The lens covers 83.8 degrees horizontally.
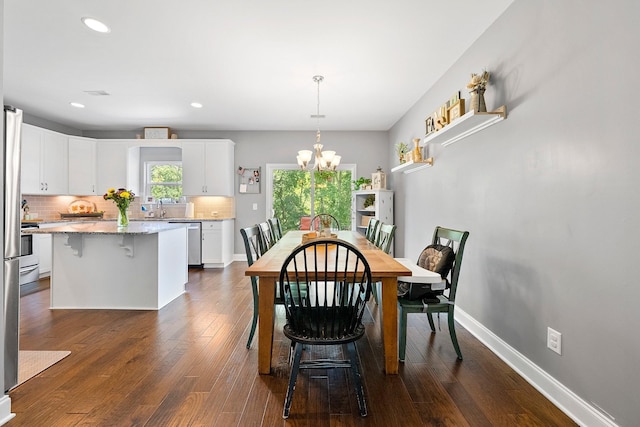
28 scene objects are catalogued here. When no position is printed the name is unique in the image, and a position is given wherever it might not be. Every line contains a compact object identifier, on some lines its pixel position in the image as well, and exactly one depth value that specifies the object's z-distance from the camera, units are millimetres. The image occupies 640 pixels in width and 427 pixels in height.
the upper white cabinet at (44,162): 5289
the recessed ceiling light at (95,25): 2787
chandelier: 3828
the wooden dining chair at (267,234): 3067
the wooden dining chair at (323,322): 1841
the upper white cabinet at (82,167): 6102
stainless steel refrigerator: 1903
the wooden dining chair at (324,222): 3416
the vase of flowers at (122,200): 4047
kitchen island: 3727
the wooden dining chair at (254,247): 2553
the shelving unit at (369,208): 5867
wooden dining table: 2195
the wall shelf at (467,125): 2633
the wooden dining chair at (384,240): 3223
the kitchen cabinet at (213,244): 6168
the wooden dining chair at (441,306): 2430
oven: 4660
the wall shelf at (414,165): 4336
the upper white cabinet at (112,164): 6359
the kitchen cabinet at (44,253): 5102
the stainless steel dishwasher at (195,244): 6145
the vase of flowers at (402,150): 5242
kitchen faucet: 6654
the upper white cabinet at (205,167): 6355
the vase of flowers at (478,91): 2691
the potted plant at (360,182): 6301
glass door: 6879
